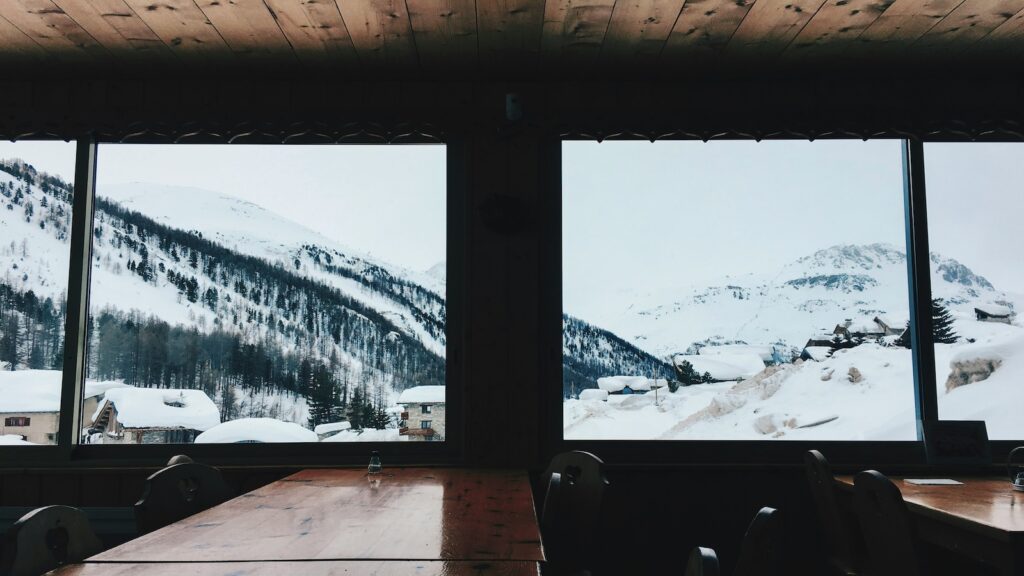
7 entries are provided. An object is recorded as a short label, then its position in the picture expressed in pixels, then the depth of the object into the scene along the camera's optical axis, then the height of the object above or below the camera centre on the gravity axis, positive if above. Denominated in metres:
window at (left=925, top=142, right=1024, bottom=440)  3.70 +0.40
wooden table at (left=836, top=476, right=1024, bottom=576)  2.15 -0.54
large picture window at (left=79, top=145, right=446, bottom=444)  3.67 +0.38
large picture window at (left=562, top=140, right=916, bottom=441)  3.69 +0.35
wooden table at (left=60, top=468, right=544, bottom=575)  1.73 -0.48
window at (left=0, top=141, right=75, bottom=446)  3.67 +0.47
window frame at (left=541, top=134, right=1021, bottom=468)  3.60 -0.30
